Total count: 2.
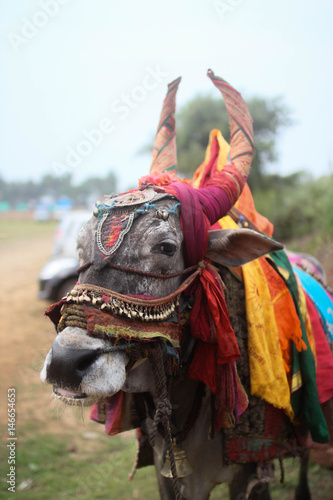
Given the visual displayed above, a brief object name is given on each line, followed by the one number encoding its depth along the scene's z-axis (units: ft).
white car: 31.32
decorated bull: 6.07
